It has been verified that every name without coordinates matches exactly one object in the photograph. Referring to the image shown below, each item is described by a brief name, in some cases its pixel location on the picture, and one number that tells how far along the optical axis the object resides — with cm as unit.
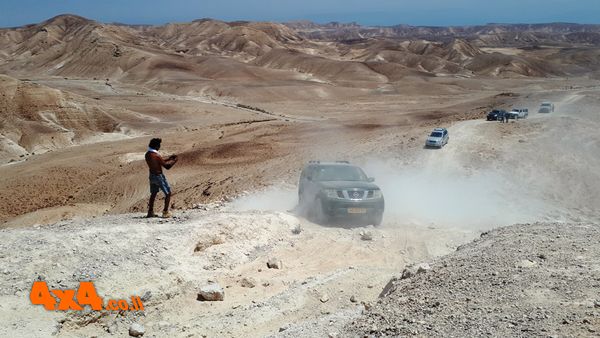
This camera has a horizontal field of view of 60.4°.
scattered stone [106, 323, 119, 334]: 652
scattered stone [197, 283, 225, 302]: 756
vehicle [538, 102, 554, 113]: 3656
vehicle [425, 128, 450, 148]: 2314
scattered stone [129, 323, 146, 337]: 654
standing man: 972
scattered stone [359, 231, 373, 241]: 1108
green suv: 1209
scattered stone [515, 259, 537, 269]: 656
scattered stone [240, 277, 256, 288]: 818
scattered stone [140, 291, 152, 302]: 714
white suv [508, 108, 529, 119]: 3175
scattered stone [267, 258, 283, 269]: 905
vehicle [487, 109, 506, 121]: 3083
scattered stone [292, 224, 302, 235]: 1098
